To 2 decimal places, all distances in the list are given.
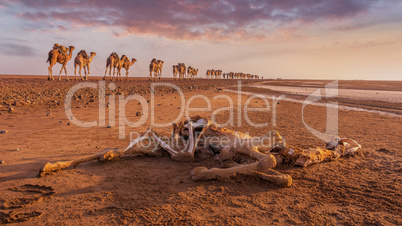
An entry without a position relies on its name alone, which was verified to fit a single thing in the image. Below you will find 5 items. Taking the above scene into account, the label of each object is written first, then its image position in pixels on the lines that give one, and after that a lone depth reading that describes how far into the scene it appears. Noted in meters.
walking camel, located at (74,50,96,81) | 29.09
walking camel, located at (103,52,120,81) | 34.72
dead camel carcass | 3.70
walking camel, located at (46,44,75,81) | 25.34
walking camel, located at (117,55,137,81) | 39.22
